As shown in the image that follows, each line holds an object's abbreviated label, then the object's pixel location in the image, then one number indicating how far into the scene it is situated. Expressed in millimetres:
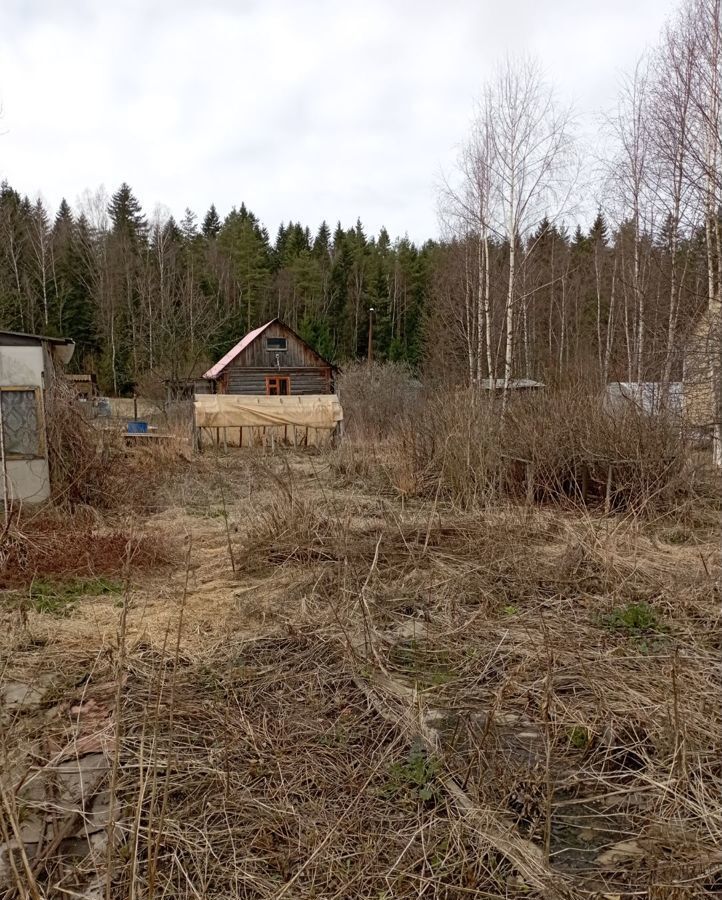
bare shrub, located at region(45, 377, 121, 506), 8250
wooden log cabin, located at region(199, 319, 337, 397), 27047
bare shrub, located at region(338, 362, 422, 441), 18203
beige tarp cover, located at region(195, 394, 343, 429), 17516
